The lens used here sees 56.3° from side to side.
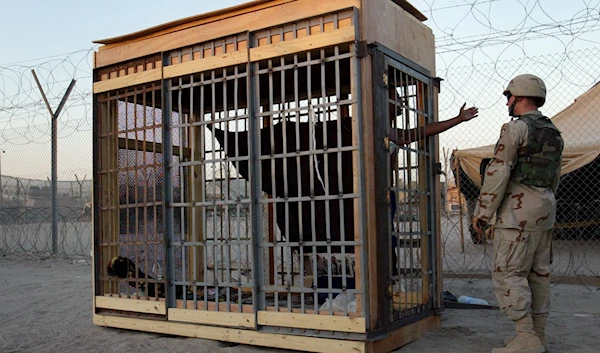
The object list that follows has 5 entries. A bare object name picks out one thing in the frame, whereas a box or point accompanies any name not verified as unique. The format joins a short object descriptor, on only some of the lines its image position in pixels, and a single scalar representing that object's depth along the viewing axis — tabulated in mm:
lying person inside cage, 5062
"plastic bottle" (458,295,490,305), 5637
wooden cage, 3920
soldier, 3748
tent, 10180
